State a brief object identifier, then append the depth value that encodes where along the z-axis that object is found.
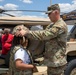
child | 1.39
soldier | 1.65
